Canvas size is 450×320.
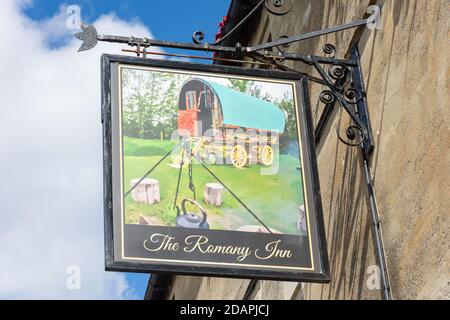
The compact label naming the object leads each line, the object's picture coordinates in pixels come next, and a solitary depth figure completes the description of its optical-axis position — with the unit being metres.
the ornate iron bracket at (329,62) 9.01
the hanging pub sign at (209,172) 7.80
